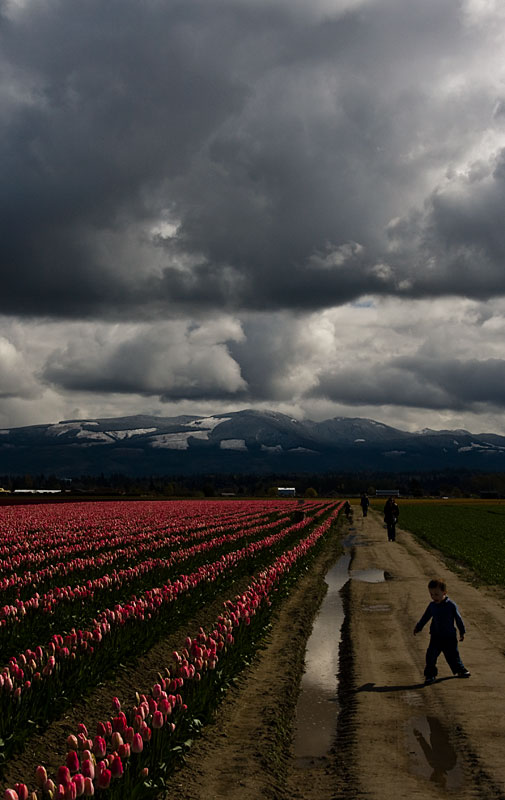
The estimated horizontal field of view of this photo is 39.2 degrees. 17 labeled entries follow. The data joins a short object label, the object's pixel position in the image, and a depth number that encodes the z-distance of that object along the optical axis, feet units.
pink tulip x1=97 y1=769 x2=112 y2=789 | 20.04
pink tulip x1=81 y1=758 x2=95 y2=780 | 20.25
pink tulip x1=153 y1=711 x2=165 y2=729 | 25.39
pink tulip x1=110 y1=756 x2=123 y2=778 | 21.01
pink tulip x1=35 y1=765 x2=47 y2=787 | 19.57
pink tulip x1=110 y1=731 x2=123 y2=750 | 22.39
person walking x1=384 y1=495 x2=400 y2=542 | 133.28
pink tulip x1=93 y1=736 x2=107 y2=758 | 21.77
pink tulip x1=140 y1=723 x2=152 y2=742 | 24.25
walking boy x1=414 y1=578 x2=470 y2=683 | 39.32
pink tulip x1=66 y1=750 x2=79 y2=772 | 20.12
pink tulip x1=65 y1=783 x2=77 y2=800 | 18.99
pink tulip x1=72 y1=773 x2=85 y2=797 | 19.11
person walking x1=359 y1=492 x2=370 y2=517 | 208.35
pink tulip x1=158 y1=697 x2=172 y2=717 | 26.35
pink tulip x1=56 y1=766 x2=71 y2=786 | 19.21
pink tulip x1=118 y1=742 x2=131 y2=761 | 22.25
